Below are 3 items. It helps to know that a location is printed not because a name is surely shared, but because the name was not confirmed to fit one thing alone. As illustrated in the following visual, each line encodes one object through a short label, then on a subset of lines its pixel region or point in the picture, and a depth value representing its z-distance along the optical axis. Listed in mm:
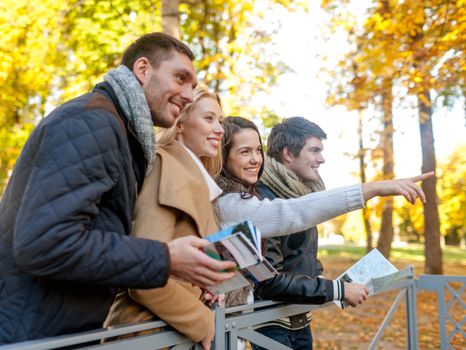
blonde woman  1621
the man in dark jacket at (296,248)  2432
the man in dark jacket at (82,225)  1245
